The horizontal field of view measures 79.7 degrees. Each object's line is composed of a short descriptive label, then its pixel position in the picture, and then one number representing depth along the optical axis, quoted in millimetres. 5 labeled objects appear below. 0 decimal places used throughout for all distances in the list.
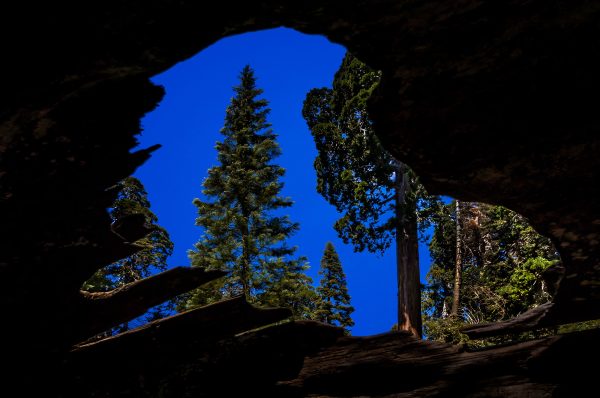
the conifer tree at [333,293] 30594
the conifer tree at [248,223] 16375
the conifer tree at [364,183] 13148
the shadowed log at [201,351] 6293
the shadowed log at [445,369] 6047
